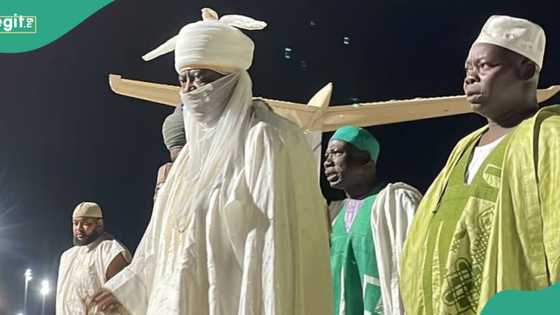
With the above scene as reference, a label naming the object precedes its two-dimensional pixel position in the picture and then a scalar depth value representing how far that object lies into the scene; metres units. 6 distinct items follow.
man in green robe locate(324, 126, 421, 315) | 3.88
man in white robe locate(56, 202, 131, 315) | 5.73
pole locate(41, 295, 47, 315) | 6.74
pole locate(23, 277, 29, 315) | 6.59
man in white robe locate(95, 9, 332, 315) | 2.71
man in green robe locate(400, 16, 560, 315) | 2.21
